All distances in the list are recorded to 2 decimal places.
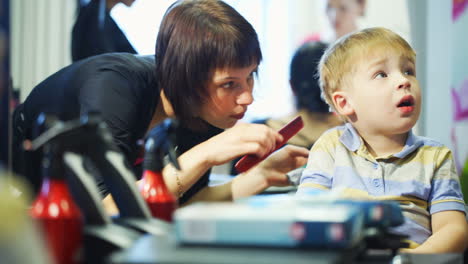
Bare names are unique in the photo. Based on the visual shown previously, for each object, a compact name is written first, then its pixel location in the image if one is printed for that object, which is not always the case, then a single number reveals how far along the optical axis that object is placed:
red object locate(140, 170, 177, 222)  1.69
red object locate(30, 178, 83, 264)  1.43
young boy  1.94
